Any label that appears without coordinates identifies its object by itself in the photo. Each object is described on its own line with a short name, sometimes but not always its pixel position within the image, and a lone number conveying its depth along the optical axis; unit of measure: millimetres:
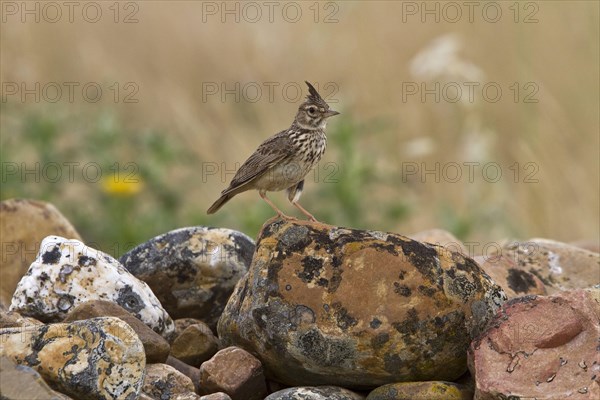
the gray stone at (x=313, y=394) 7980
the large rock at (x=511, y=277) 9969
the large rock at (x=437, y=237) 11984
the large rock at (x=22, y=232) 11195
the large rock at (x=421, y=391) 7945
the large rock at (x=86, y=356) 7426
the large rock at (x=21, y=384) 6574
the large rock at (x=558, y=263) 10781
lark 11625
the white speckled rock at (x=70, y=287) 9211
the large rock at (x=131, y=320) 8516
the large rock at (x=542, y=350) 7543
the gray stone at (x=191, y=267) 10266
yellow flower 17562
